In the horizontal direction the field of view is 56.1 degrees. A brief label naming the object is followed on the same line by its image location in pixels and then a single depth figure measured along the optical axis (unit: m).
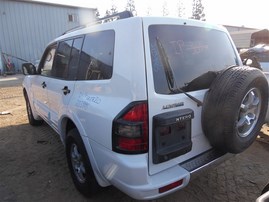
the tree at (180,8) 51.19
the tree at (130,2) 47.91
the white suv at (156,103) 2.00
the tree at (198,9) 49.43
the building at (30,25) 18.73
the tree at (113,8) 47.91
